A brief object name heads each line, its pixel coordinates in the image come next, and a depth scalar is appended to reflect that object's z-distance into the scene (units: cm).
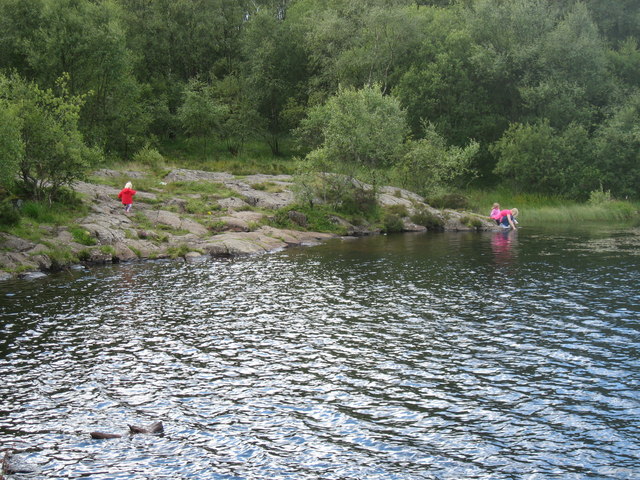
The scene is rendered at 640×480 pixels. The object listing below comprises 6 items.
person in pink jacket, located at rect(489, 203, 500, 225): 5887
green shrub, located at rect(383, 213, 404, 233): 5803
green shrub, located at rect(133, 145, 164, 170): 6774
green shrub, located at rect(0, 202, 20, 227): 3684
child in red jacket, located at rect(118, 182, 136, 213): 4716
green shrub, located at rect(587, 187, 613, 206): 7306
